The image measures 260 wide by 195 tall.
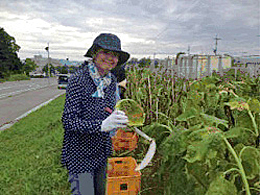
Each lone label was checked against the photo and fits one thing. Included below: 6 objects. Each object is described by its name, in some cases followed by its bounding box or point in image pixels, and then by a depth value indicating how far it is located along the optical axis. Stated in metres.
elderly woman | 1.68
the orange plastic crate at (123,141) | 3.05
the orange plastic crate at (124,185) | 1.85
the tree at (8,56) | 35.72
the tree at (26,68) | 48.50
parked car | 19.69
